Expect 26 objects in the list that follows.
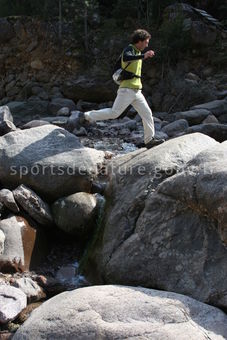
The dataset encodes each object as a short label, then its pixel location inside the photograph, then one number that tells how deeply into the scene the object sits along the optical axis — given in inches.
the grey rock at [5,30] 797.2
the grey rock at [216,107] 543.2
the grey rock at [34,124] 394.9
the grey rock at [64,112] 624.7
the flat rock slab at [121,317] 147.7
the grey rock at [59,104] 674.8
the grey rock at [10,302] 176.7
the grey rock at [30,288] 196.2
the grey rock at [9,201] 235.8
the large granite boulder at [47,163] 249.3
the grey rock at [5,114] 333.9
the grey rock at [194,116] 508.1
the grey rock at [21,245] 216.7
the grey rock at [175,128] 448.8
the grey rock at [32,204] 237.8
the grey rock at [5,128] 324.2
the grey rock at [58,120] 481.2
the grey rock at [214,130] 417.4
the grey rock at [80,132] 433.4
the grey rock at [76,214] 238.5
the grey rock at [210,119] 500.7
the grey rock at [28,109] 671.1
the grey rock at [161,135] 420.6
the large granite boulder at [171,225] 176.7
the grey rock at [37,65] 784.9
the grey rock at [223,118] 528.8
